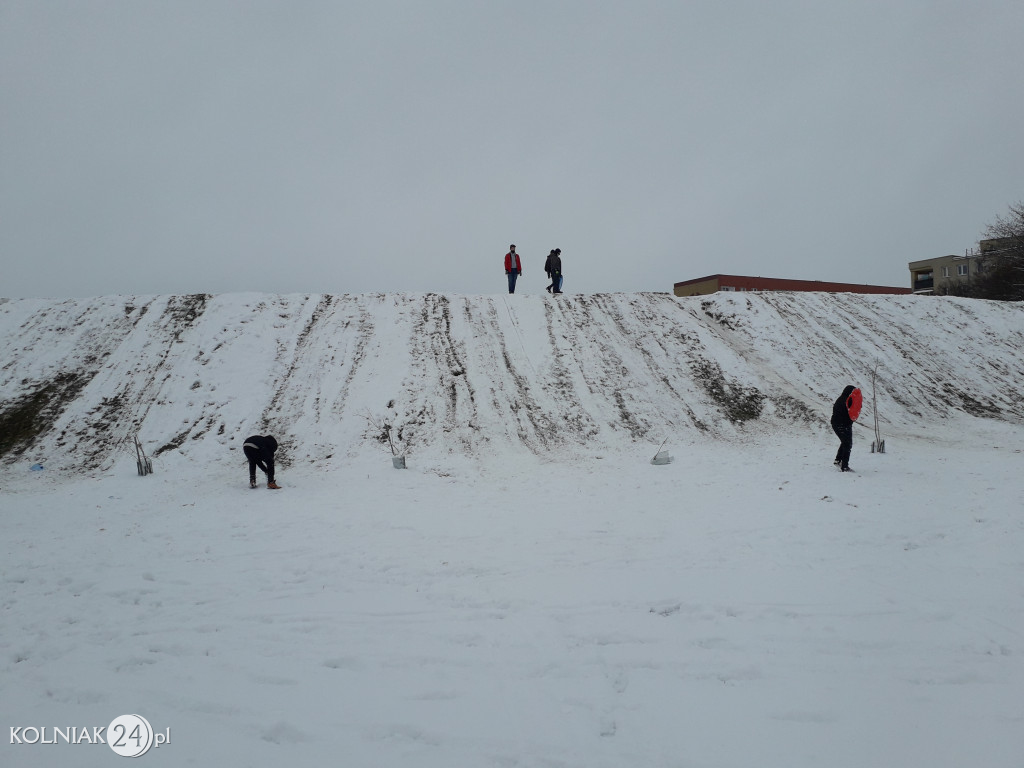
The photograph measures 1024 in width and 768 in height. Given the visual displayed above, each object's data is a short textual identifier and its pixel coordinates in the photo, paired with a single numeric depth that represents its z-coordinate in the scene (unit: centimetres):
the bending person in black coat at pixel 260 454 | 1006
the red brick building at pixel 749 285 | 4725
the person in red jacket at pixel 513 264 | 1958
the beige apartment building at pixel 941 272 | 6030
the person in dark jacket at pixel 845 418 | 991
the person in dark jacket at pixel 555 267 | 2027
